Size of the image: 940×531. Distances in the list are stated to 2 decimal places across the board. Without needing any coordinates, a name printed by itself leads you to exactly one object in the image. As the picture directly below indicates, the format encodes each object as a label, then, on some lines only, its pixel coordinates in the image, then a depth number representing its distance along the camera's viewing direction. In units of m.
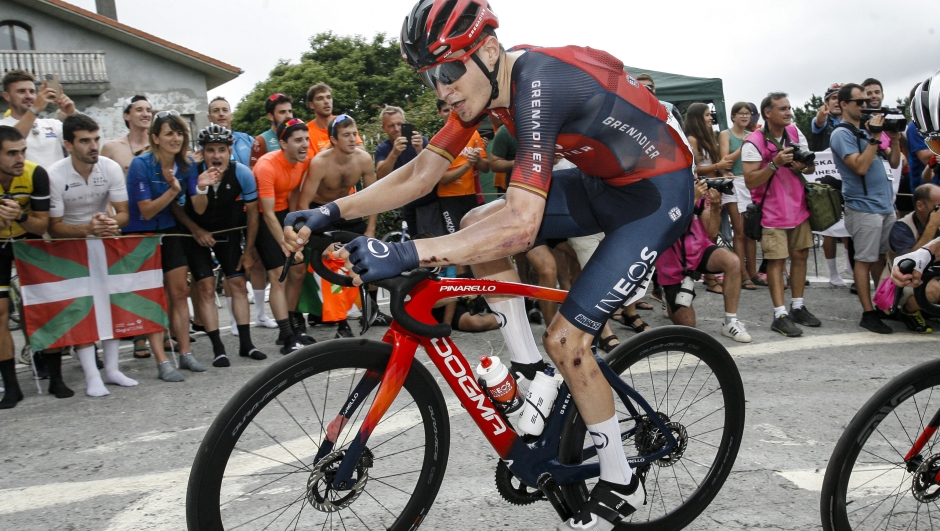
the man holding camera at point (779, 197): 7.45
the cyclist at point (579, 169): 2.68
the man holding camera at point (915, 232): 7.20
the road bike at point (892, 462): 2.67
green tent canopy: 12.03
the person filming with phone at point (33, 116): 6.68
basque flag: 5.85
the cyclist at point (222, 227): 6.71
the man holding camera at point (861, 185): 7.64
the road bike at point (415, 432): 2.51
